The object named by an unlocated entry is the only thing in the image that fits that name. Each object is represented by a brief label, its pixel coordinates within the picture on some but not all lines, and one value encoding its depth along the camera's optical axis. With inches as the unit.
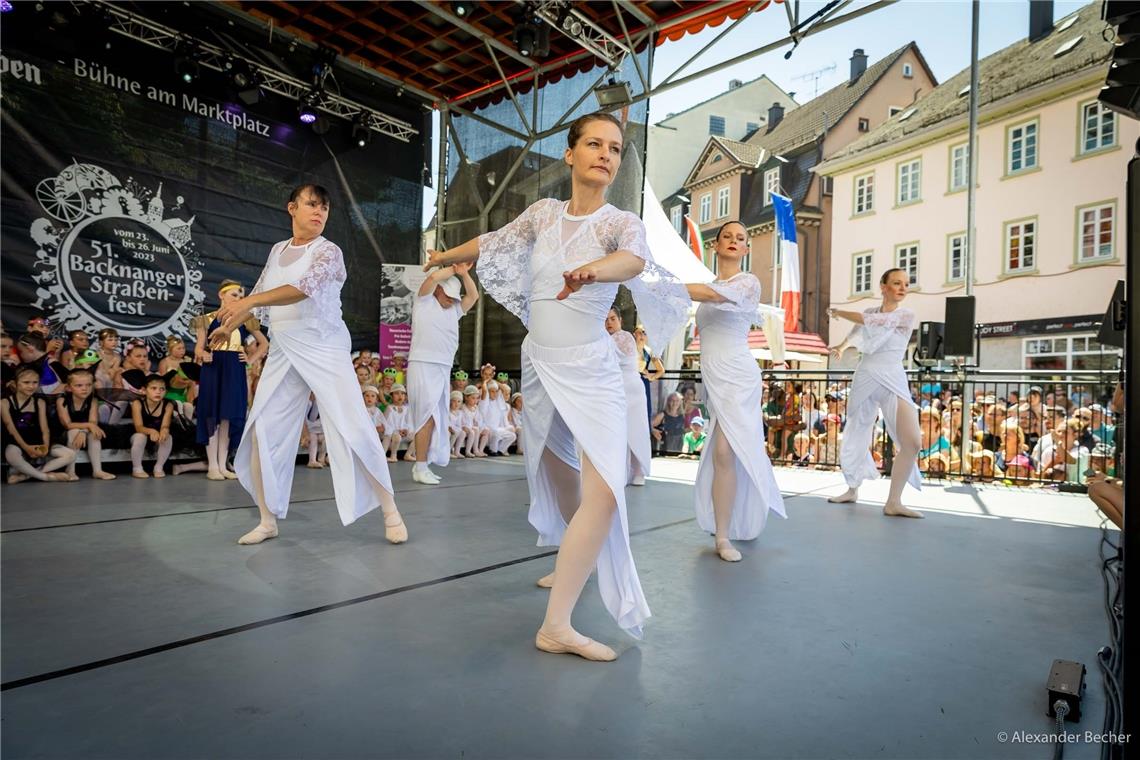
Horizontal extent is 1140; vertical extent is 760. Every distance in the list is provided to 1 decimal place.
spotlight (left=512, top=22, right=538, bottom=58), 342.0
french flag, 733.9
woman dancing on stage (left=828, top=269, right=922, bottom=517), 206.1
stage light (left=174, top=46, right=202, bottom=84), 330.0
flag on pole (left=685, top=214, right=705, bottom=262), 687.1
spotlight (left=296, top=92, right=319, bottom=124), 376.8
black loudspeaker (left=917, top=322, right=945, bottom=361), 315.6
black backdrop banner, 297.3
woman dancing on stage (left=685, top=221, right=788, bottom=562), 151.7
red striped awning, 591.5
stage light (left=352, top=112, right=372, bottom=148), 402.6
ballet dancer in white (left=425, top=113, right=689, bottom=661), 90.5
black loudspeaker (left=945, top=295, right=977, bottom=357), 306.3
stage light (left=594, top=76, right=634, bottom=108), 381.7
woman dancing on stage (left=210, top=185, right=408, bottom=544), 145.0
